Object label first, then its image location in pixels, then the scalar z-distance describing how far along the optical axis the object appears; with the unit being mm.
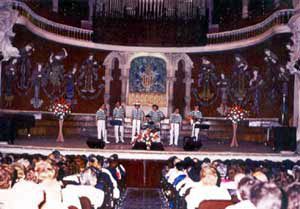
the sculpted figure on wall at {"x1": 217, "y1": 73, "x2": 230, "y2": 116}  26125
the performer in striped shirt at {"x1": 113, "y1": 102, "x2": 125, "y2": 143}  21589
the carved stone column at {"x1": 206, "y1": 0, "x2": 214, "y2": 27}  27872
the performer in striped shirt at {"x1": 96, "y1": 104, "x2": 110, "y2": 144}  21094
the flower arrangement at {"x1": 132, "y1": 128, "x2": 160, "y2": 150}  18375
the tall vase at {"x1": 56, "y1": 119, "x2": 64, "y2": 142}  20038
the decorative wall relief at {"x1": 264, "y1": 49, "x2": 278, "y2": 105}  22656
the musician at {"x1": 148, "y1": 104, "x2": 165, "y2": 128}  21359
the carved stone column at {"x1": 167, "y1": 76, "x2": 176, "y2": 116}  27934
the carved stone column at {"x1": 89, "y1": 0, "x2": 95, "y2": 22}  27672
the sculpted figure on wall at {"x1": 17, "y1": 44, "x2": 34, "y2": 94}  23141
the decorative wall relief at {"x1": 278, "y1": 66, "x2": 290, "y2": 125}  21031
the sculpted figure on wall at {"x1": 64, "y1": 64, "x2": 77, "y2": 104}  26234
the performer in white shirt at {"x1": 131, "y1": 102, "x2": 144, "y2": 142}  21812
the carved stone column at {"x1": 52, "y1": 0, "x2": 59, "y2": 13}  26416
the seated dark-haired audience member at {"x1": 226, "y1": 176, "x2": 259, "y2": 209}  5297
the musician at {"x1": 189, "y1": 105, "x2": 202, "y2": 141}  21570
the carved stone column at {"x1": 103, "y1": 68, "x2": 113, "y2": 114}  27641
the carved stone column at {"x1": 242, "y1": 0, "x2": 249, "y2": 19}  25922
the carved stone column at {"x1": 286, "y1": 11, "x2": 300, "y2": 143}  18234
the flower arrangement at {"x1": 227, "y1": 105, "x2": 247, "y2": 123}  20156
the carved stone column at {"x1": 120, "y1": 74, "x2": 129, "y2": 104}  27984
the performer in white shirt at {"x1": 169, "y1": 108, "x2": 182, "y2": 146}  21333
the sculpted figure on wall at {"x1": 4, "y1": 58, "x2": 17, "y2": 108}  21844
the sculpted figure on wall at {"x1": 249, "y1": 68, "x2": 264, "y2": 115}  24125
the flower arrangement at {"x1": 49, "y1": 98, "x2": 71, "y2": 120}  19891
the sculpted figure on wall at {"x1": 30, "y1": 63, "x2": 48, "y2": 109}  24406
